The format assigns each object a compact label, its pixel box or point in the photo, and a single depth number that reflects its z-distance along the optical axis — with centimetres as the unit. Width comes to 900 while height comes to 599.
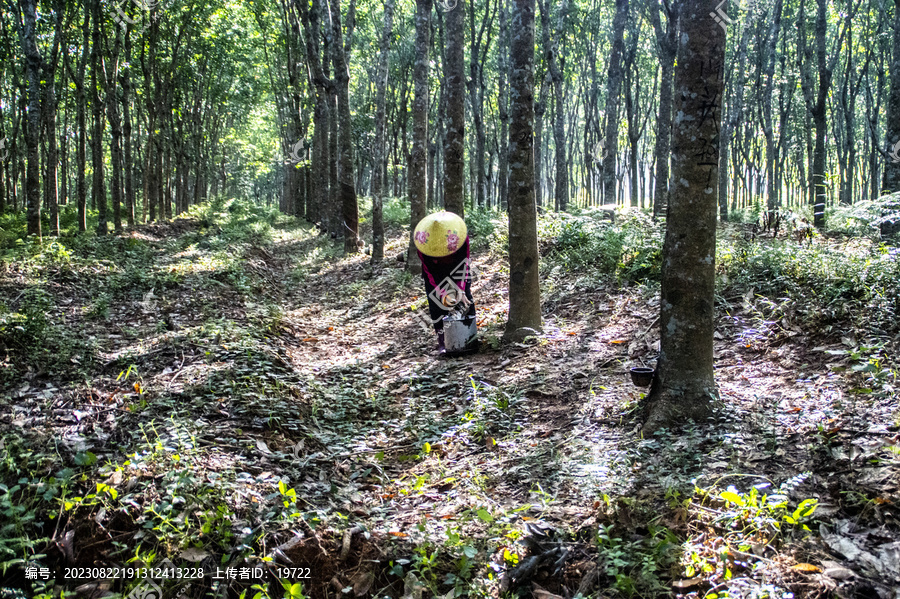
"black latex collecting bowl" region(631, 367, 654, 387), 490
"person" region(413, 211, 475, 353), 659
